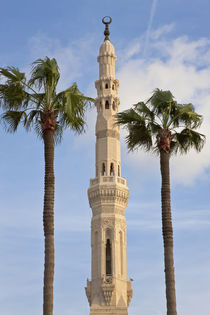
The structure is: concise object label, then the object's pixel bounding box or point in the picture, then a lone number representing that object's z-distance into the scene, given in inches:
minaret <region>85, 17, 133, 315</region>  2265.0
